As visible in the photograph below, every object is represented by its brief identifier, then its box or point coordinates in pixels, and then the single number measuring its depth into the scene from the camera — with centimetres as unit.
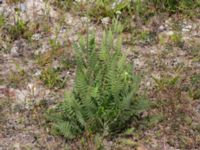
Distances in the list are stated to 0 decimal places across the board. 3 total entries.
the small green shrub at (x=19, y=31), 591
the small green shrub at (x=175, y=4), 619
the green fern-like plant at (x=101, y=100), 436
